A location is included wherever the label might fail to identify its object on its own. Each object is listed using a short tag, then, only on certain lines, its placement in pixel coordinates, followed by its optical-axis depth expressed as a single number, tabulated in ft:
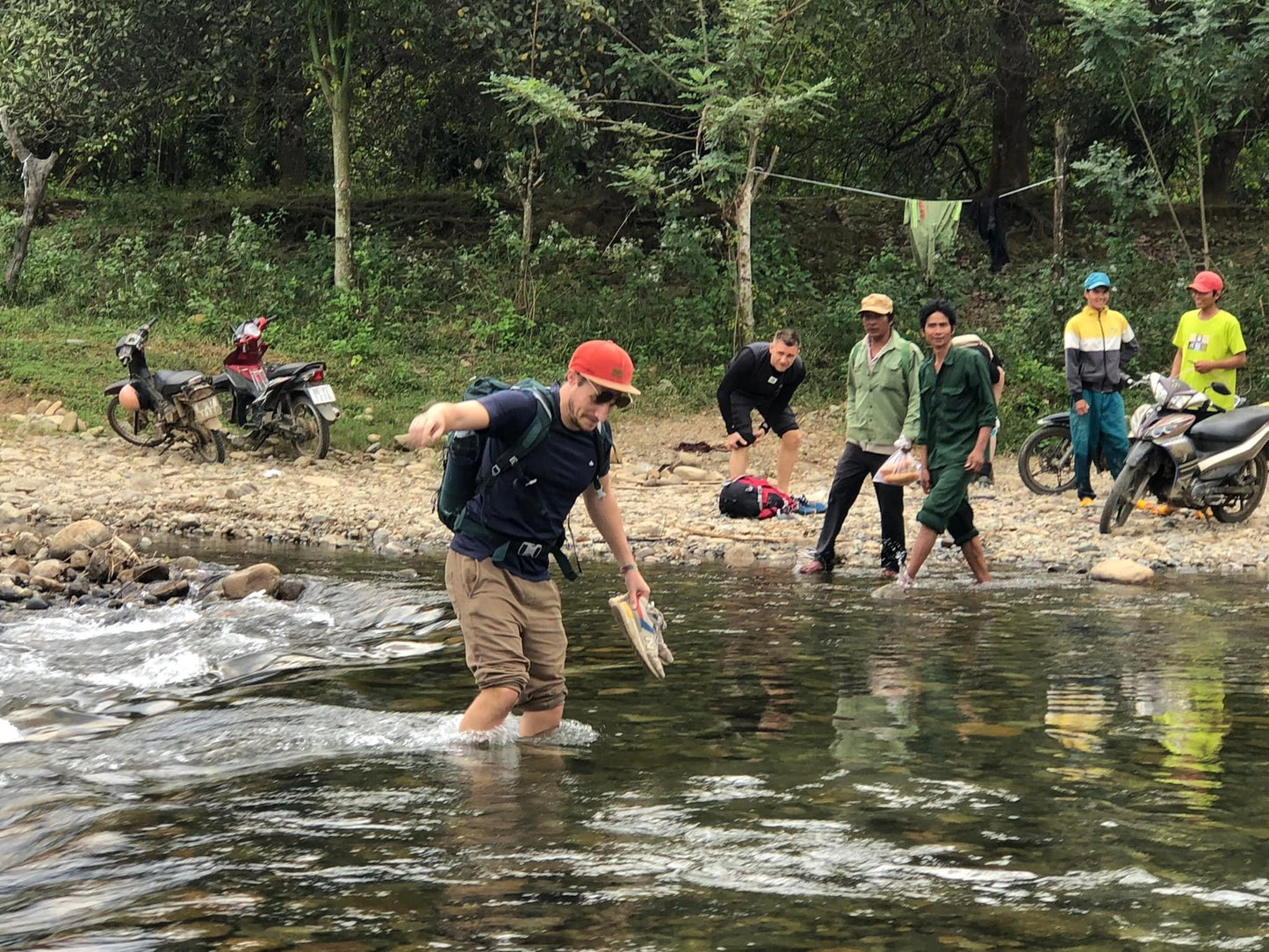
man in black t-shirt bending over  42.55
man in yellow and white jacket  40.86
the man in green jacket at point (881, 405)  33.94
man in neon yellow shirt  39.09
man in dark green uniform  30.37
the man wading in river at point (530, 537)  17.61
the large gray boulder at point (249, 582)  33.19
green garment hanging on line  64.80
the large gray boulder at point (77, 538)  37.17
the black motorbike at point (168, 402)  51.47
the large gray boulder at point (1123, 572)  33.35
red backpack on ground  42.70
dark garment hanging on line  68.80
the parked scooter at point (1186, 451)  38.09
